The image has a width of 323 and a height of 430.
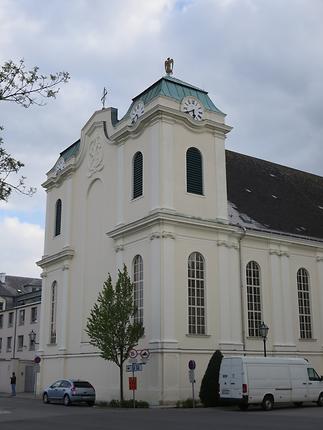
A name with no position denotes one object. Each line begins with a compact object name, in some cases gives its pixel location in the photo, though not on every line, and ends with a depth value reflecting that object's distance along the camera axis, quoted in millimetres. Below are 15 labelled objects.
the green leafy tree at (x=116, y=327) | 27792
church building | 29500
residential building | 50406
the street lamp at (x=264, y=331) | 29156
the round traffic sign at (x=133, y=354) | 27516
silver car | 29812
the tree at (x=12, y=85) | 12355
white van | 24703
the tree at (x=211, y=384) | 27047
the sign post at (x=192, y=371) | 26656
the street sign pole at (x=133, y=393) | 26869
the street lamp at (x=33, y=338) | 49612
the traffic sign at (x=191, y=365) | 26656
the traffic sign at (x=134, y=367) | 26984
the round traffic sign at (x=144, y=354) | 27241
